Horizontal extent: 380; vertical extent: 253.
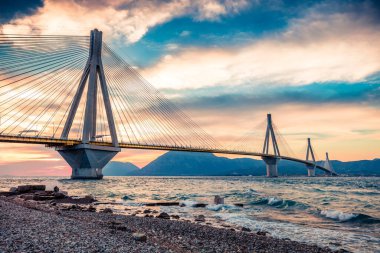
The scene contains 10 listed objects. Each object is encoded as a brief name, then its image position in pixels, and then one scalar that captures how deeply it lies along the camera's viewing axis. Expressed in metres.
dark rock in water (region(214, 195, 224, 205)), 21.11
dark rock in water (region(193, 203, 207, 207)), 20.19
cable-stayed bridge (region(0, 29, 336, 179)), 52.50
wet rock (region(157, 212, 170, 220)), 14.39
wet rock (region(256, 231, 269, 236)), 10.72
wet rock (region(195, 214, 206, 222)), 14.07
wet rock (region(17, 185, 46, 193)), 27.83
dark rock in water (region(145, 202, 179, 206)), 20.75
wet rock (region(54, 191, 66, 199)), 22.78
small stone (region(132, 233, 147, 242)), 7.93
